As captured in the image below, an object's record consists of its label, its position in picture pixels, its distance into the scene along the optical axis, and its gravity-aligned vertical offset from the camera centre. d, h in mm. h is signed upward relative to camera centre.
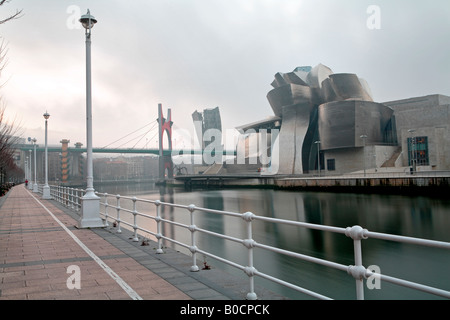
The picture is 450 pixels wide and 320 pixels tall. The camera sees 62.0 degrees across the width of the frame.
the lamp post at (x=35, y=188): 37281 -942
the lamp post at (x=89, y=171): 10852 +185
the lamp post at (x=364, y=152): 55225 +2573
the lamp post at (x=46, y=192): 26062 -960
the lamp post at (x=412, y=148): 50194 +2697
